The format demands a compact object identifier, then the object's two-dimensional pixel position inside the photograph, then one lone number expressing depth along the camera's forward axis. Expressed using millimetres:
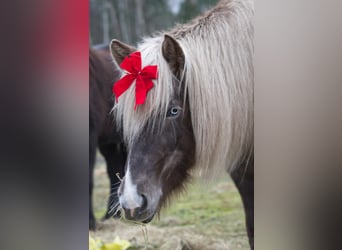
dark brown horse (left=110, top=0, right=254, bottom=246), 3117
